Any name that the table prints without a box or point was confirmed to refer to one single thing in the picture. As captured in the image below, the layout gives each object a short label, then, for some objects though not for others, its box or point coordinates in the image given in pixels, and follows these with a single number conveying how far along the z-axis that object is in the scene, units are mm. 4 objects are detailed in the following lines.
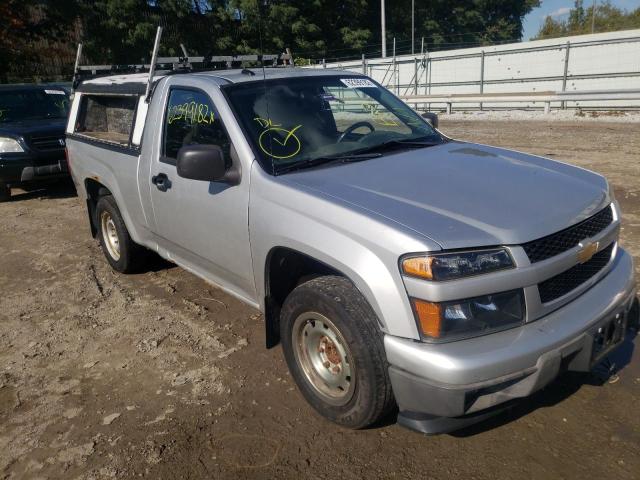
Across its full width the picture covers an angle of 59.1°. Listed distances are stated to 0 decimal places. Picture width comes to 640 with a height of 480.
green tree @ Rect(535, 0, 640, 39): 53184
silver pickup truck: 2414
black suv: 8750
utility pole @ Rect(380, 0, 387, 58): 30591
